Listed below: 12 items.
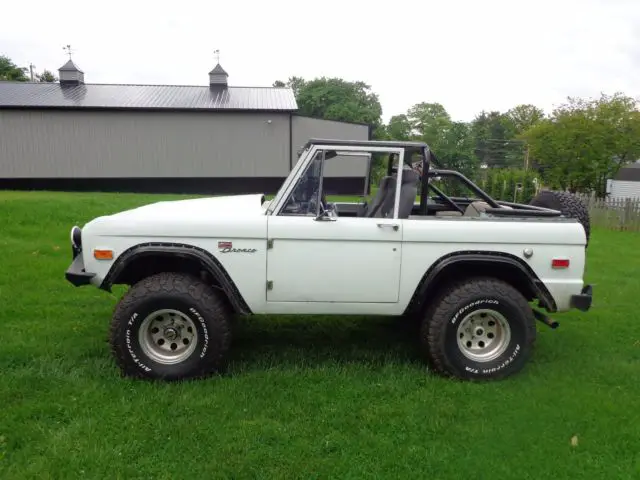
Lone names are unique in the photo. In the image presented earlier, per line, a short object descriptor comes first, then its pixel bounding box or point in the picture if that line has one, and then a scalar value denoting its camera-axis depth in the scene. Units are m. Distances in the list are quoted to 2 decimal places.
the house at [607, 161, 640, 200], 34.28
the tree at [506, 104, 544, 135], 69.49
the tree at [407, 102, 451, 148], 67.35
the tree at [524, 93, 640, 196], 24.11
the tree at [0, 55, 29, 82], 54.44
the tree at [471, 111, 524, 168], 67.25
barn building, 26.61
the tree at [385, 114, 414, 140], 60.13
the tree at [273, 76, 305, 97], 66.84
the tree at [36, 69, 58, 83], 63.61
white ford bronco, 4.19
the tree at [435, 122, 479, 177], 32.28
